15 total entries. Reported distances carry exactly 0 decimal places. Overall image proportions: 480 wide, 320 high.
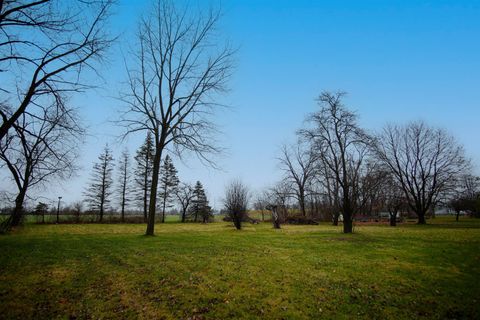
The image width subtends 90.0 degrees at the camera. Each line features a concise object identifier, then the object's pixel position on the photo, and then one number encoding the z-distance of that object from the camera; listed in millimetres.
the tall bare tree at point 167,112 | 15156
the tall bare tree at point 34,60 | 7016
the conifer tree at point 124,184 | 40500
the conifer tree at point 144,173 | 40969
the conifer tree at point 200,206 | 46556
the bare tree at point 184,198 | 46688
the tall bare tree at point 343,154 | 17406
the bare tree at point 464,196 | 31453
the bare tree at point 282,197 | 42588
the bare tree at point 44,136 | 7836
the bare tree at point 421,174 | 31177
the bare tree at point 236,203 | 24639
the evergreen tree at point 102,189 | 39250
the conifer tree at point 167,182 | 45594
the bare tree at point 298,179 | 42344
